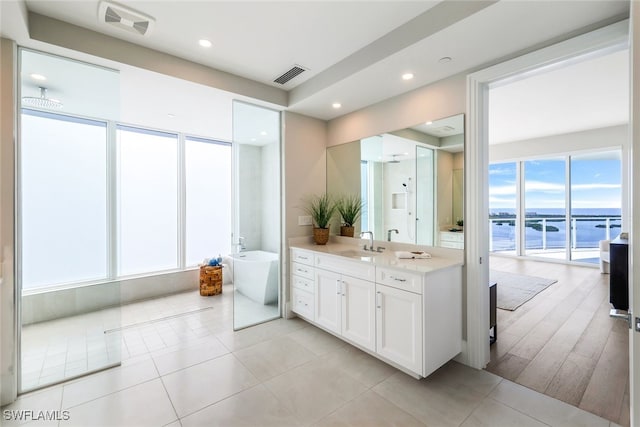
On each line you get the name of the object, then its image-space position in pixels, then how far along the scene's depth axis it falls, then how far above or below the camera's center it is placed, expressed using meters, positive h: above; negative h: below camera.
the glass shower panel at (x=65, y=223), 2.28 -0.09
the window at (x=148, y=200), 4.16 +0.17
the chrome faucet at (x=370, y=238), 3.25 -0.32
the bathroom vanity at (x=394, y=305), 2.16 -0.82
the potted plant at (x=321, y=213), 3.68 -0.03
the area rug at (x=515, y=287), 3.98 -1.28
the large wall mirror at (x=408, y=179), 2.67 +0.35
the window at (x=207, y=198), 4.86 +0.23
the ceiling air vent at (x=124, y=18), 2.03 +1.46
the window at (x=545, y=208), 6.68 +0.03
